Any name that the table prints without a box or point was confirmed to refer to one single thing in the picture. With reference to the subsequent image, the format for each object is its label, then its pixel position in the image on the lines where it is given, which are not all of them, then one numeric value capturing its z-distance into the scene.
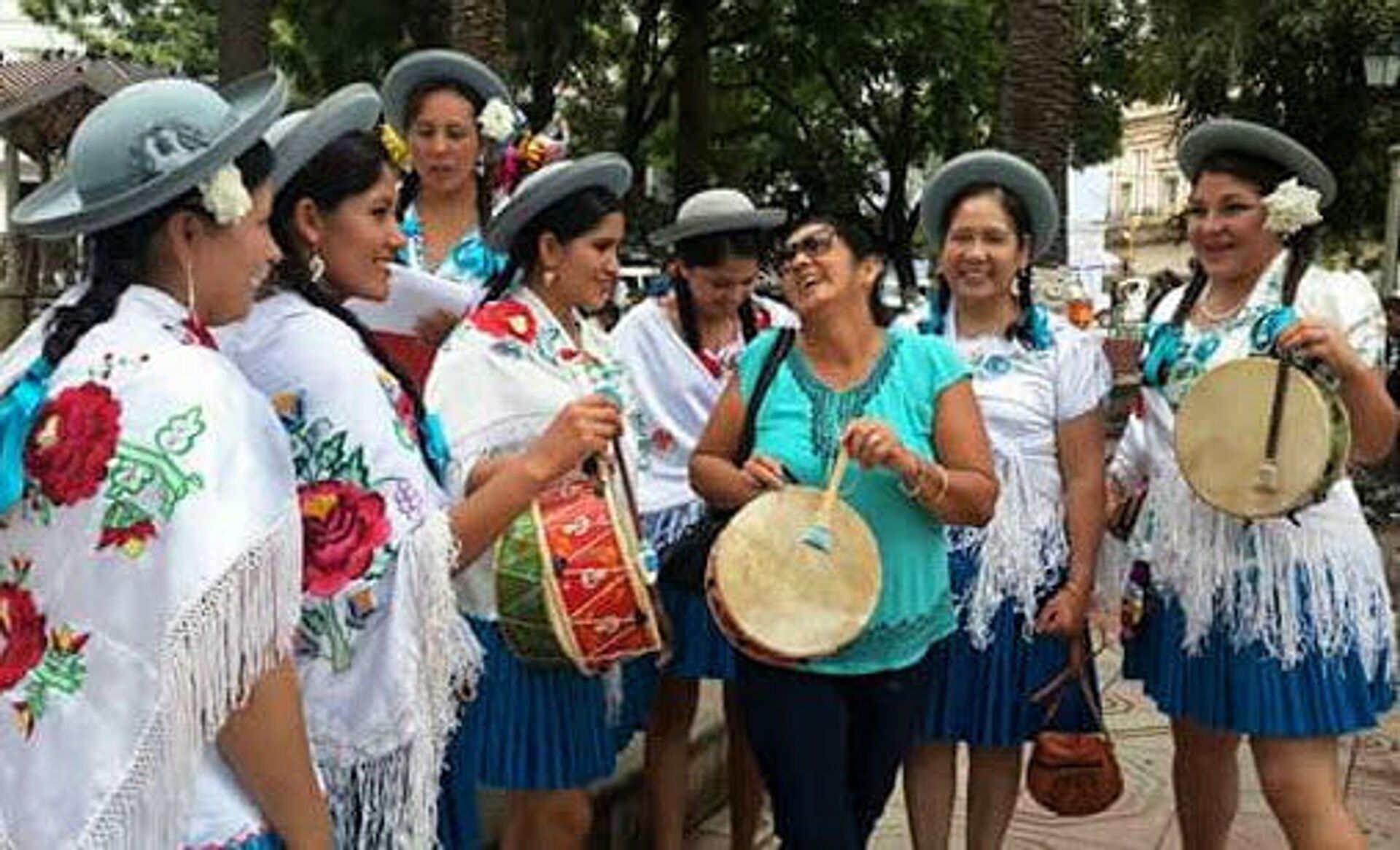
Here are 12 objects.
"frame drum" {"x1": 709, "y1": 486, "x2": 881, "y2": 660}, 3.00
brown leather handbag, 3.79
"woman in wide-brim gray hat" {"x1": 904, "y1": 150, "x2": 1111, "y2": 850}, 3.78
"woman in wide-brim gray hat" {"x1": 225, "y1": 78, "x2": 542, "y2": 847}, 2.25
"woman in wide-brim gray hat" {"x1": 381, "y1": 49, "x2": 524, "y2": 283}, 4.12
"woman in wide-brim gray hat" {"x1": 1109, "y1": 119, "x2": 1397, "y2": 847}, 3.39
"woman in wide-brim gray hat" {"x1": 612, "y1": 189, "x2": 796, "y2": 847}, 4.14
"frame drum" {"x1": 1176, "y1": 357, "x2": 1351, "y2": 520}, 3.22
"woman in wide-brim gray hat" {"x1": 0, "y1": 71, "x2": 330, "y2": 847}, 1.77
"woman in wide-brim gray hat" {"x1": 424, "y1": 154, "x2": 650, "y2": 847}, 3.18
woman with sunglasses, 3.21
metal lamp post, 16.08
